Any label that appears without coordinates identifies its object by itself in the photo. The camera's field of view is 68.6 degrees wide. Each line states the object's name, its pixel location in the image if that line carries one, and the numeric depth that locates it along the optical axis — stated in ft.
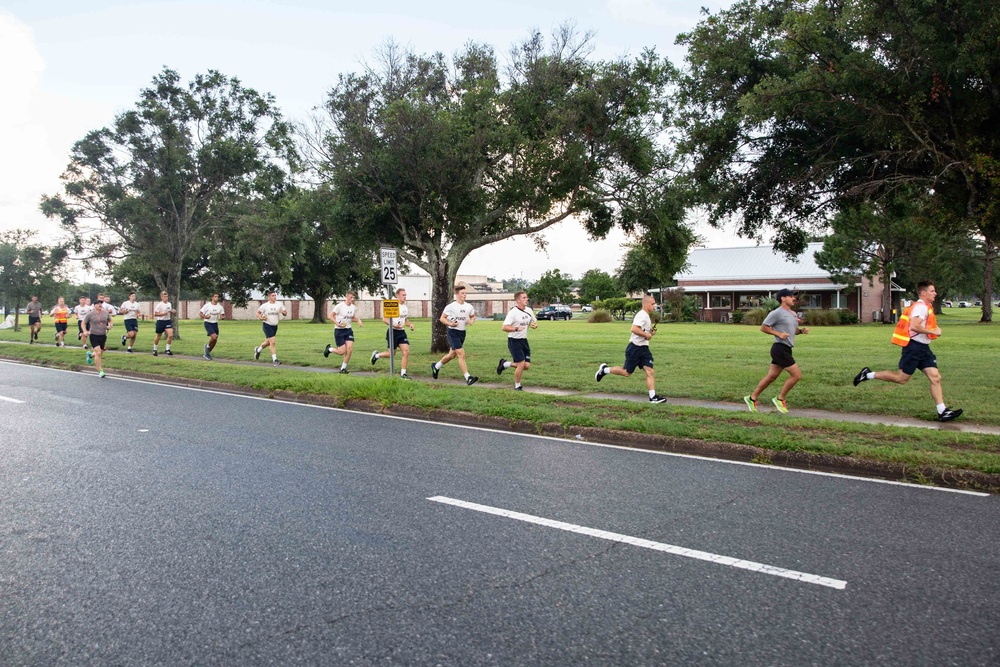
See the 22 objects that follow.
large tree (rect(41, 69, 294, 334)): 88.79
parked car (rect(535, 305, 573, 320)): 219.20
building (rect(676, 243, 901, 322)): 167.73
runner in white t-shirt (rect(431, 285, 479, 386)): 44.57
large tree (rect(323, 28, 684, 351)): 56.85
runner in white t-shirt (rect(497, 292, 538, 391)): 41.68
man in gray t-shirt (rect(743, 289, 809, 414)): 33.22
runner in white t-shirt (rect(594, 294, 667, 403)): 36.32
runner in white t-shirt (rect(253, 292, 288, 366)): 60.95
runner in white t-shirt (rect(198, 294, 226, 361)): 66.13
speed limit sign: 43.21
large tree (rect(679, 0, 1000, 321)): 35.76
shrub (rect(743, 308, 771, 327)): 149.28
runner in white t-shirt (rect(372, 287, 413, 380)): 49.18
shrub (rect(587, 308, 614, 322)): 171.22
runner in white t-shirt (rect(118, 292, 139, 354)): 74.23
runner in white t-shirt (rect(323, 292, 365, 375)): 52.60
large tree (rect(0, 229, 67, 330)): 135.95
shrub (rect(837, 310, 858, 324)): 150.10
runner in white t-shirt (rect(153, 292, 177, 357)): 71.61
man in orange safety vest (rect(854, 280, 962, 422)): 30.37
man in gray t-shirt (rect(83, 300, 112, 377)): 52.60
